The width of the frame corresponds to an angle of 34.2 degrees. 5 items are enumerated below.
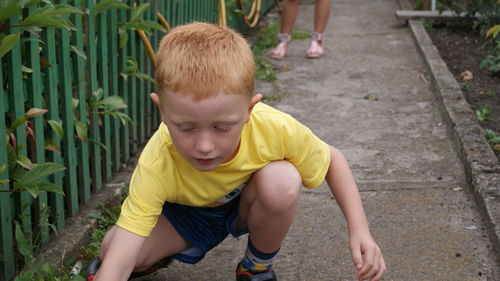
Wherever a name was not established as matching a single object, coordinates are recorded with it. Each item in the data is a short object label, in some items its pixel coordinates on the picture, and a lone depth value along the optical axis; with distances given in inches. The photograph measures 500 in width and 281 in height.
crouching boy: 90.4
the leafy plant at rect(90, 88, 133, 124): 139.2
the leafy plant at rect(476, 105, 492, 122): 185.8
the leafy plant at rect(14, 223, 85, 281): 107.5
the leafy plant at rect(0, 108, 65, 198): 105.6
